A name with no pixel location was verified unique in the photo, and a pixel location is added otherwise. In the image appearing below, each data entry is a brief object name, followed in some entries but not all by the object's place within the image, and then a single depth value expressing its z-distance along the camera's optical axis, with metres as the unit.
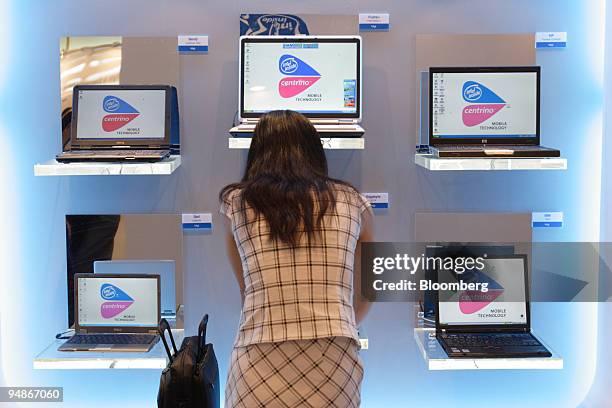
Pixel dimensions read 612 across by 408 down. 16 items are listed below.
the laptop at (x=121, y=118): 2.99
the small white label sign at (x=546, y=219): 3.22
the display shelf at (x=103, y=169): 2.78
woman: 2.09
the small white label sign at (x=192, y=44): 3.12
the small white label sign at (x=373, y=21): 3.12
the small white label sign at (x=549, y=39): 3.14
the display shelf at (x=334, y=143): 2.79
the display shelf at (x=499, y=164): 2.79
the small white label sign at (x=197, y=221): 3.20
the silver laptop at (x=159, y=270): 3.18
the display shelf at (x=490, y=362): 2.77
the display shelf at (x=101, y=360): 2.79
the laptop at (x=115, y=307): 3.02
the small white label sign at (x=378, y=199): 3.20
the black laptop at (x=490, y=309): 2.96
